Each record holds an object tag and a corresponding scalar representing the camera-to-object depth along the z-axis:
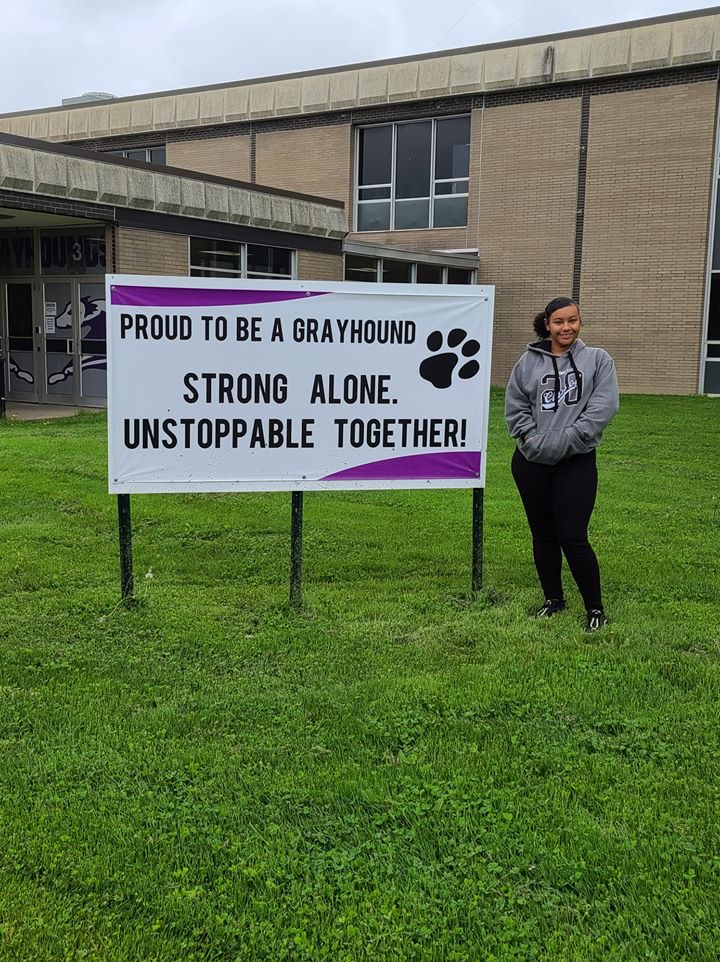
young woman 4.80
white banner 4.93
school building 16.27
